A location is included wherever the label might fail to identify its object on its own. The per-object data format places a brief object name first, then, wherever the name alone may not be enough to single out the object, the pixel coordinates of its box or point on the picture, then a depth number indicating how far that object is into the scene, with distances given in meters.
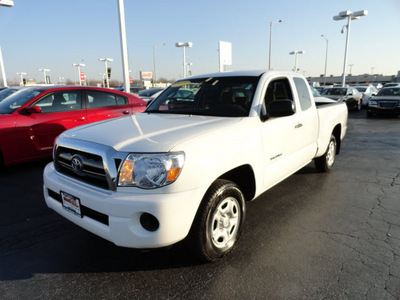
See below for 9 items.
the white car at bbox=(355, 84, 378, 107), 19.38
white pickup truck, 2.18
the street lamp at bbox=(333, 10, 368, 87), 25.41
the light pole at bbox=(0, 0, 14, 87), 21.23
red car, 5.09
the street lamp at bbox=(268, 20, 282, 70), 34.62
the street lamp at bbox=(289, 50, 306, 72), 44.46
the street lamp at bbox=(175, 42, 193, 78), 30.03
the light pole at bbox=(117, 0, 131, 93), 12.16
